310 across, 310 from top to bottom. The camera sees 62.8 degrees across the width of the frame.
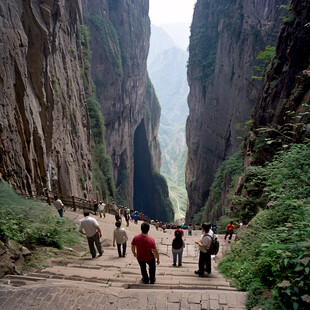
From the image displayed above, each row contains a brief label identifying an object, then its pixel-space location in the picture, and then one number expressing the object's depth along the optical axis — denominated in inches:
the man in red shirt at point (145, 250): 173.3
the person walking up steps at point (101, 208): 549.0
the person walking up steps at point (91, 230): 240.1
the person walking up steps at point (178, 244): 230.3
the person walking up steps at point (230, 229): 417.7
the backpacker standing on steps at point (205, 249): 192.4
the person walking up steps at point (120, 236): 260.7
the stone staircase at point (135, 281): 149.4
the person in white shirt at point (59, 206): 409.1
